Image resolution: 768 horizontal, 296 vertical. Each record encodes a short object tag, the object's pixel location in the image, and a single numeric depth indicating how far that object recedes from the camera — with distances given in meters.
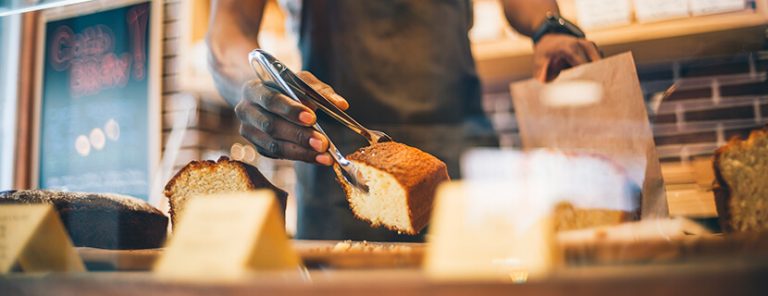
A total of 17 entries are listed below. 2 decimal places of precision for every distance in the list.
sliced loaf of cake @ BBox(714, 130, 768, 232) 0.94
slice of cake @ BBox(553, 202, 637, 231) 0.86
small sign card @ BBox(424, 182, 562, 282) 0.60
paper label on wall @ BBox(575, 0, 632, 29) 1.20
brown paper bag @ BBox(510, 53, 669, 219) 1.02
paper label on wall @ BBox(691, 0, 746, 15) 1.12
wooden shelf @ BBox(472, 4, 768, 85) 1.08
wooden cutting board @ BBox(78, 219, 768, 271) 0.64
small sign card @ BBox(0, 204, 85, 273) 0.81
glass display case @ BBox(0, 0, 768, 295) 0.72
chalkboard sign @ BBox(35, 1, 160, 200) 1.18
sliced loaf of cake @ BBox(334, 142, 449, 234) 0.98
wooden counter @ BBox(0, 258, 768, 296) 0.56
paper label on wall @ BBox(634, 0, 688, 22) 1.20
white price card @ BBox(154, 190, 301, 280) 0.65
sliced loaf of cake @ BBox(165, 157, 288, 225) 1.10
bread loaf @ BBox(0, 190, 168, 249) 1.10
